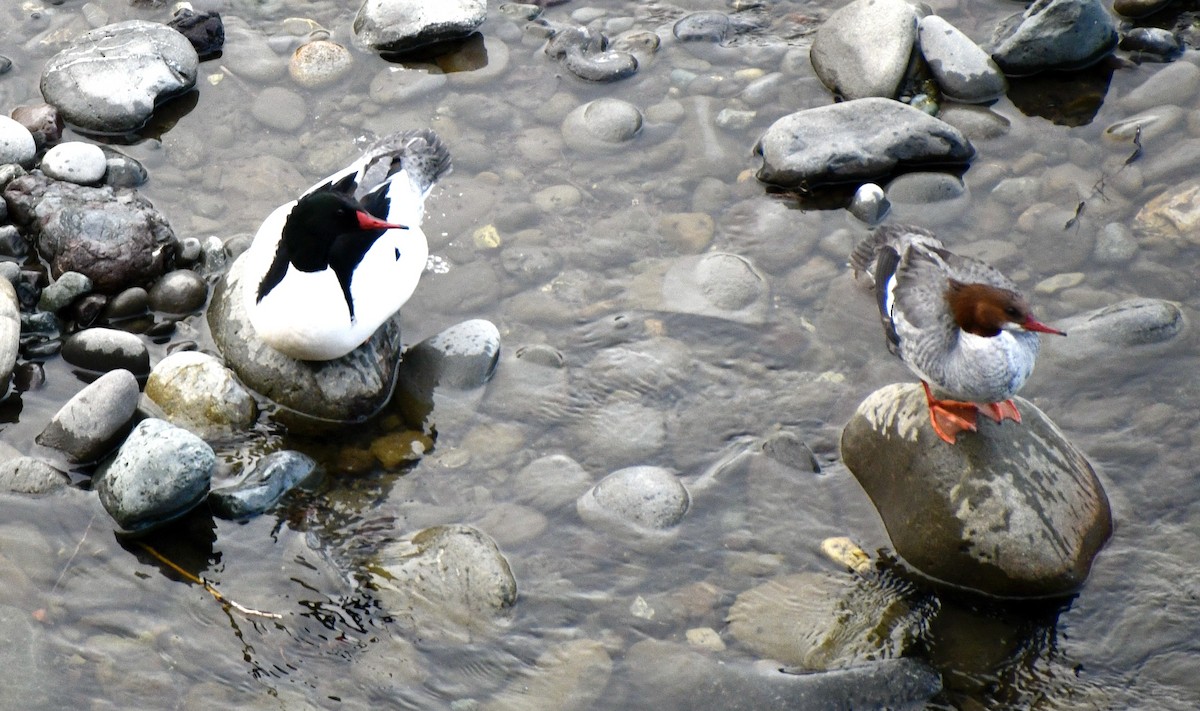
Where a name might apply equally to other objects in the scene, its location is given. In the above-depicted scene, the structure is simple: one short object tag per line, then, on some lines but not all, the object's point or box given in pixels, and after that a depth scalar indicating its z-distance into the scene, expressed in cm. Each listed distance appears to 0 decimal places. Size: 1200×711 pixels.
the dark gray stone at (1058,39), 1580
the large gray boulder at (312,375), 1228
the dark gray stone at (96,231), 1324
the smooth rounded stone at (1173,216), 1371
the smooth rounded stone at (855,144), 1456
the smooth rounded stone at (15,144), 1437
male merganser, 1191
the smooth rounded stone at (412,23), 1655
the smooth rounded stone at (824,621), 1015
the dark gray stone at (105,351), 1242
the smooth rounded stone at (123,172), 1474
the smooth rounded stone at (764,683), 952
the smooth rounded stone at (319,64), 1641
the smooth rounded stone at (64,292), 1294
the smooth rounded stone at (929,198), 1430
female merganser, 1017
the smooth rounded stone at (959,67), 1572
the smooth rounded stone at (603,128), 1551
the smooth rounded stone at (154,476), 1078
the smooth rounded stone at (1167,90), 1547
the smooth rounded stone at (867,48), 1556
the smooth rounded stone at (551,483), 1149
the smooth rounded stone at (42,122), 1501
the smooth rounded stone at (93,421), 1155
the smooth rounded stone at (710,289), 1339
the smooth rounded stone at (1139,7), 1659
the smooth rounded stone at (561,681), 979
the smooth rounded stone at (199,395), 1200
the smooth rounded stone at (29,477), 1112
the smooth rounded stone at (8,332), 1206
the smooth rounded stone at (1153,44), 1606
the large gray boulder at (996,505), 1035
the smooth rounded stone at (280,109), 1590
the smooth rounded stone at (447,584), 1034
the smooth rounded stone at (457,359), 1268
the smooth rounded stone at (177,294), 1329
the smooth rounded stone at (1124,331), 1247
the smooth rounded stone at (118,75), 1545
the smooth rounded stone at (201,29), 1667
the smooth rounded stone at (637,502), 1120
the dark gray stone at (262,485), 1114
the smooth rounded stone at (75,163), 1419
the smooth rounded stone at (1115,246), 1355
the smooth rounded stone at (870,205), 1427
